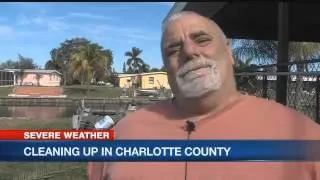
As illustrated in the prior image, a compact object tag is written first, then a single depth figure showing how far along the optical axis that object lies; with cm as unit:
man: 156
